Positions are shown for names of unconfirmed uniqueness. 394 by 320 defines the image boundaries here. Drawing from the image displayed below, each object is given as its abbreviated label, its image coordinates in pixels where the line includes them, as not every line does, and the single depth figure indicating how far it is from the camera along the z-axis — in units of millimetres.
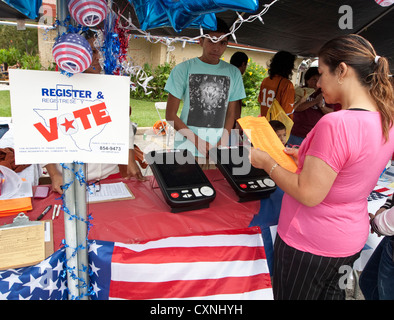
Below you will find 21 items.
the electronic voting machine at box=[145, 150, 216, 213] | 1340
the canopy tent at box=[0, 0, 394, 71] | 2691
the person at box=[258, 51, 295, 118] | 3172
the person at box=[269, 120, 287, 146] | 2504
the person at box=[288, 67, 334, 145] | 3309
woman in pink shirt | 951
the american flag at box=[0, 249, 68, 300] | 939
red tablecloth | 1191
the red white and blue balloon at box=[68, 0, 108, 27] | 694
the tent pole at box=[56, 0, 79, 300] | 744
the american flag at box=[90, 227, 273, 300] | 1125
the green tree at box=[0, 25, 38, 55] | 15739
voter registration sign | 750
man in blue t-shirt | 2107
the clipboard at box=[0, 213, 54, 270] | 968
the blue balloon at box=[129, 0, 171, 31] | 1261
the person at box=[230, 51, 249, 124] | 3607
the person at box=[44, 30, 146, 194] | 1479
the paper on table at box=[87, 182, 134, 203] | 1418
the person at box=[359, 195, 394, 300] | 1216
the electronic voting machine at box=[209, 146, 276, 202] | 1512
